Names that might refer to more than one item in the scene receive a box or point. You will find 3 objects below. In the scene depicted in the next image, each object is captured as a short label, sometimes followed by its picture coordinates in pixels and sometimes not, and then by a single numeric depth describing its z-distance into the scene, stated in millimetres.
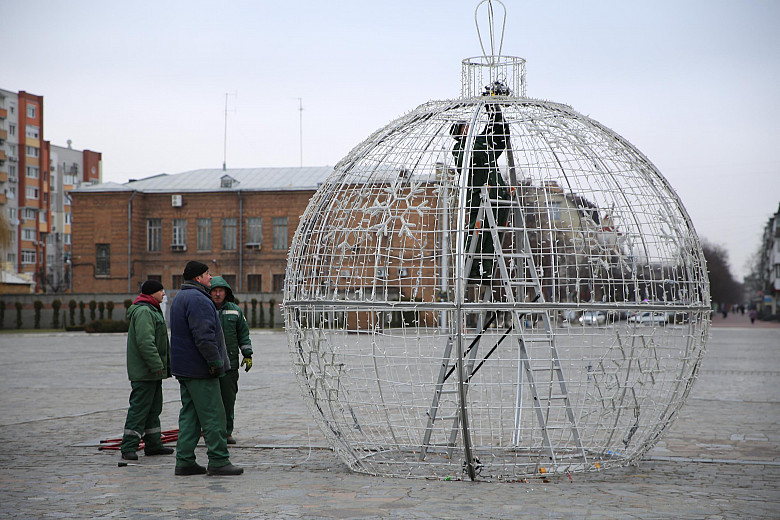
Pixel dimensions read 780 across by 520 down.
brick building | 54438
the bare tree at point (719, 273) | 102188
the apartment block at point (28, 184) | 83125
